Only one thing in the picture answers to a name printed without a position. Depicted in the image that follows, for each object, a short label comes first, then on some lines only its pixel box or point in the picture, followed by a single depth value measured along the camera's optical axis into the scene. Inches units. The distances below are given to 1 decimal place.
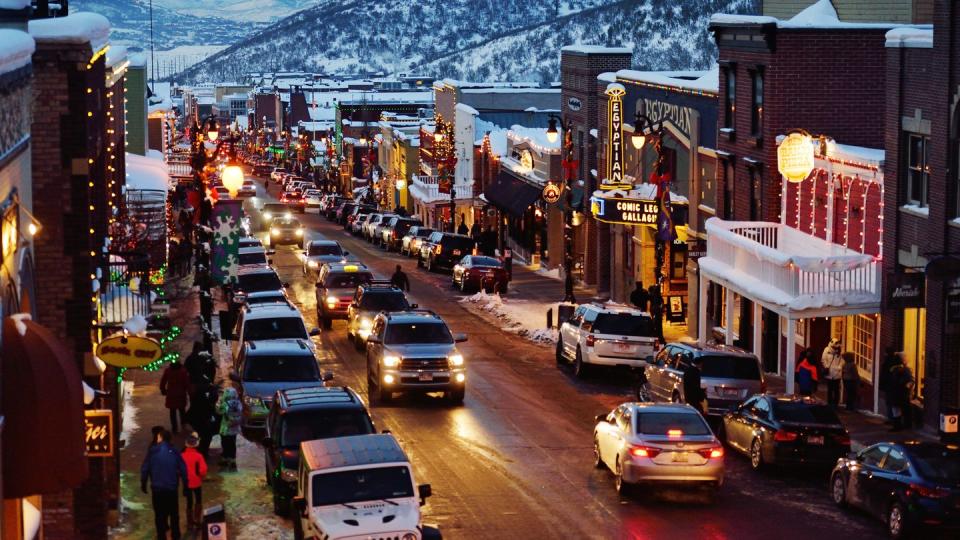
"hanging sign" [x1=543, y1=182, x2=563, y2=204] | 2736.2
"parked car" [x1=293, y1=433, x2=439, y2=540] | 834.8
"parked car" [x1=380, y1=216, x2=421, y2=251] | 3398.1
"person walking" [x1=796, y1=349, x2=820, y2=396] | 1433.3
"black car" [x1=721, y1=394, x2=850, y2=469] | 1150.3
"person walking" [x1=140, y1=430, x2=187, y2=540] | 949.8
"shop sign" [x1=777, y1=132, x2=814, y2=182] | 1600.6
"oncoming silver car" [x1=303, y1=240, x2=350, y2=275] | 2625.5
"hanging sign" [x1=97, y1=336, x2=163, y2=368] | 821.2
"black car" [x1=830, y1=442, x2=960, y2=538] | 929.5
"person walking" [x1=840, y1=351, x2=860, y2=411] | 1445.6
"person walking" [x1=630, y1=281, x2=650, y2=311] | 1980.8
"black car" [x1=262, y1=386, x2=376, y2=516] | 1027.3
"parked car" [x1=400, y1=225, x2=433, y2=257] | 3169.3
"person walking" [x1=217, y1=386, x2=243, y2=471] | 1202.0
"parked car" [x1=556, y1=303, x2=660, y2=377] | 1627.7
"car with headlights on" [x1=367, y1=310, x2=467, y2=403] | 1454.2
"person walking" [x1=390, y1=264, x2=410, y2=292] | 2295.8
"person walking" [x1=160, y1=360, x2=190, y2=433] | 1306.6
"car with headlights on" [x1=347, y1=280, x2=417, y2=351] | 1847.9
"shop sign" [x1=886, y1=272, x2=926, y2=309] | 1349.7
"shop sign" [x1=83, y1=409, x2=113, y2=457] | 839.7
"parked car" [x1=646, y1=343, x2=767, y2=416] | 1358.3
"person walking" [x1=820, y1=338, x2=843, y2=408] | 1474.2
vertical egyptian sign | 2271.2
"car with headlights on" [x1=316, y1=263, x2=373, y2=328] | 2075.5
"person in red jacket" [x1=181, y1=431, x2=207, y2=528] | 983.0
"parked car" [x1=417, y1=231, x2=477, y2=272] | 2871.6
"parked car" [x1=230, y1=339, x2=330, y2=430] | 1296.8
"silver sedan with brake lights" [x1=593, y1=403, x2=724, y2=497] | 1053.2
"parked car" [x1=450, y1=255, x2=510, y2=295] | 2481.5
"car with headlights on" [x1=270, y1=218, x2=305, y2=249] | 3454.7
